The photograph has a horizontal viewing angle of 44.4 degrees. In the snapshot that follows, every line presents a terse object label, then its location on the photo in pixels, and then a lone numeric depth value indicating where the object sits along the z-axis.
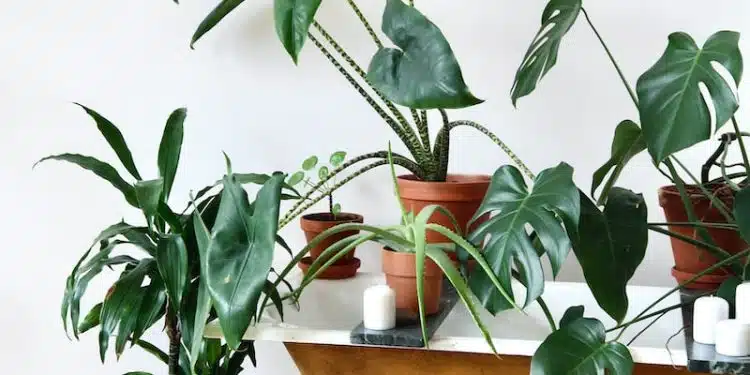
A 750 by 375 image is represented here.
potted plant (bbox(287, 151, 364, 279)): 1.62
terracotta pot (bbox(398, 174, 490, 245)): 1.52
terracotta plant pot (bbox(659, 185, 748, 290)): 1.46
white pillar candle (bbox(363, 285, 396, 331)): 1.26
